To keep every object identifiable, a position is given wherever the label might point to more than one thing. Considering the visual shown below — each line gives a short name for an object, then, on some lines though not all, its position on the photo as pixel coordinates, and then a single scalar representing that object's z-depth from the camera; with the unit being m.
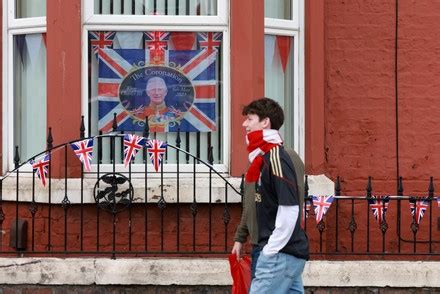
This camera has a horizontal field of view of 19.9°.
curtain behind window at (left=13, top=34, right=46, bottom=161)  10.20
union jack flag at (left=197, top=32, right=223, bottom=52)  10.07
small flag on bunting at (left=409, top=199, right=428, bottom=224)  10.17
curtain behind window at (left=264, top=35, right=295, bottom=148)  10.40
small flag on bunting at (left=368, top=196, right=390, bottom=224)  10.07
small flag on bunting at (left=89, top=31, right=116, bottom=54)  10.01
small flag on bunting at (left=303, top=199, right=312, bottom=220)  9.84
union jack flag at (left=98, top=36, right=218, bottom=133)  10.00
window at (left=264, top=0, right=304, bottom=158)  10.40
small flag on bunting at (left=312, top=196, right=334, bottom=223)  9.78
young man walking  7.28
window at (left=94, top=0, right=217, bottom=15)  10.01
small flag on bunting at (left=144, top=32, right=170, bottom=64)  10.01
